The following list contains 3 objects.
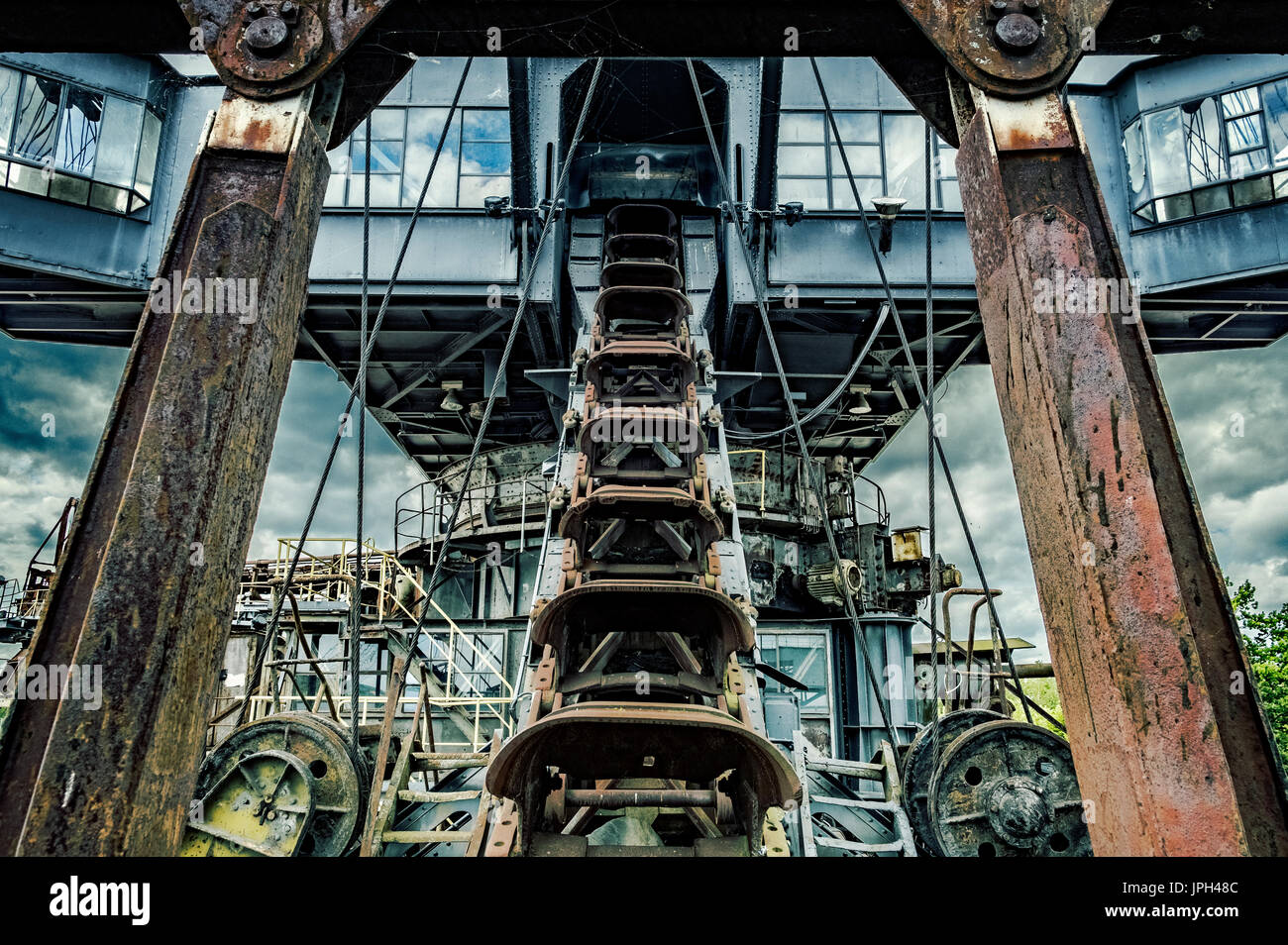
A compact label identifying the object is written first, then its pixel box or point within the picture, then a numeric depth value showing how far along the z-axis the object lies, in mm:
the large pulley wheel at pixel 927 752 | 6891
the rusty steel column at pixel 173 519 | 1759
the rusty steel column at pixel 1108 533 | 1746
